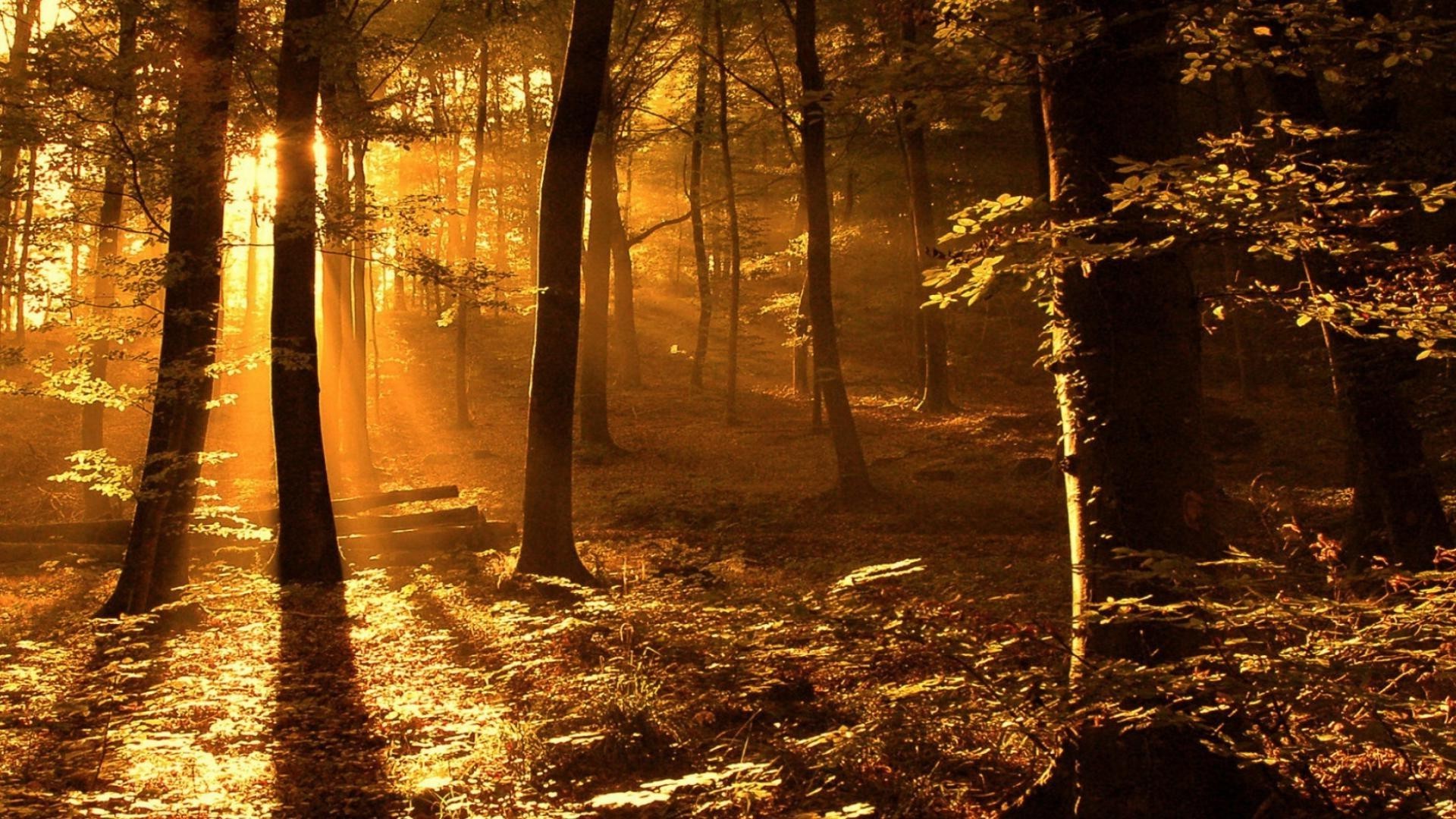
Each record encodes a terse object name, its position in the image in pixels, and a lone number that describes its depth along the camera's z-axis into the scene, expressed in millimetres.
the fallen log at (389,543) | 12953
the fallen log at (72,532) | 13406
